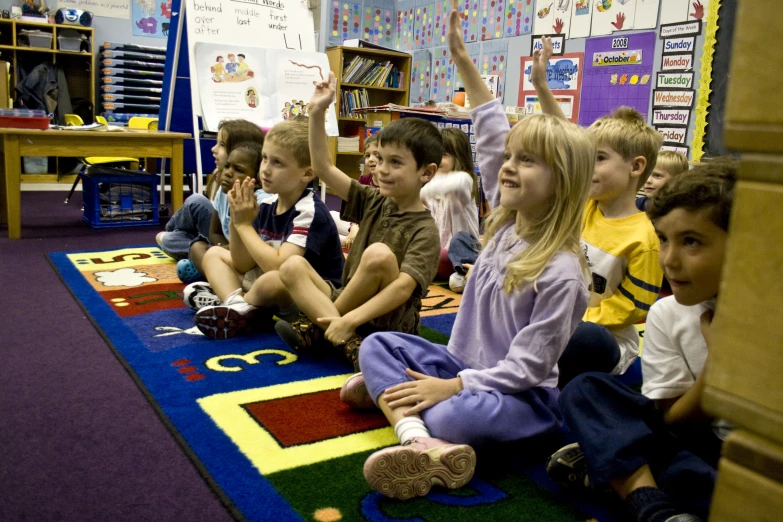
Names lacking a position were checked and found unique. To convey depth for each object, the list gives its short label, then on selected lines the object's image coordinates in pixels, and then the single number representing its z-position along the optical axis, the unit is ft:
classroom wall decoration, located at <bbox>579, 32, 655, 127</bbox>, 13.80
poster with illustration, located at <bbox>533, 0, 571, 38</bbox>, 15.51
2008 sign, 14.16
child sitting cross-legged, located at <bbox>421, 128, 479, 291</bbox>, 9.42
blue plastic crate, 12.63
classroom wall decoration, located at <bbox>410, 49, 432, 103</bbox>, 20.29
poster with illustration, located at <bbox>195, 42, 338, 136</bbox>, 12.52
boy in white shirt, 3.14
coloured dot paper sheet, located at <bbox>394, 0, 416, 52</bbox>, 21.04
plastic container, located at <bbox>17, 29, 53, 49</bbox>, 20.07
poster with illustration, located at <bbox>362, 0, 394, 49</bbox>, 21.33
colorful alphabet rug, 3.54
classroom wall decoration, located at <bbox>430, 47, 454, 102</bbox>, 19.29
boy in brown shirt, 5.45
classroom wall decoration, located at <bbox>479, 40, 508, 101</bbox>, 17.40
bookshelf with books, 19.83
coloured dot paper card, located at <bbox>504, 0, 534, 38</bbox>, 16.57
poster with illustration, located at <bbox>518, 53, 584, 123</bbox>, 15.28
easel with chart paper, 12.59
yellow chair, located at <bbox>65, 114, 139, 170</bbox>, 15.23
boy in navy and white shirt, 6.24
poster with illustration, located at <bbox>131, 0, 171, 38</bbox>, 22.29
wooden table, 10.85
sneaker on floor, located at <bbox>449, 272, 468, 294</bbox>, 8.82
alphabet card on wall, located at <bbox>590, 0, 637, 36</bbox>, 14.02
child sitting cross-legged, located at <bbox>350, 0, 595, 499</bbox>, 3.82
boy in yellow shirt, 4.89
